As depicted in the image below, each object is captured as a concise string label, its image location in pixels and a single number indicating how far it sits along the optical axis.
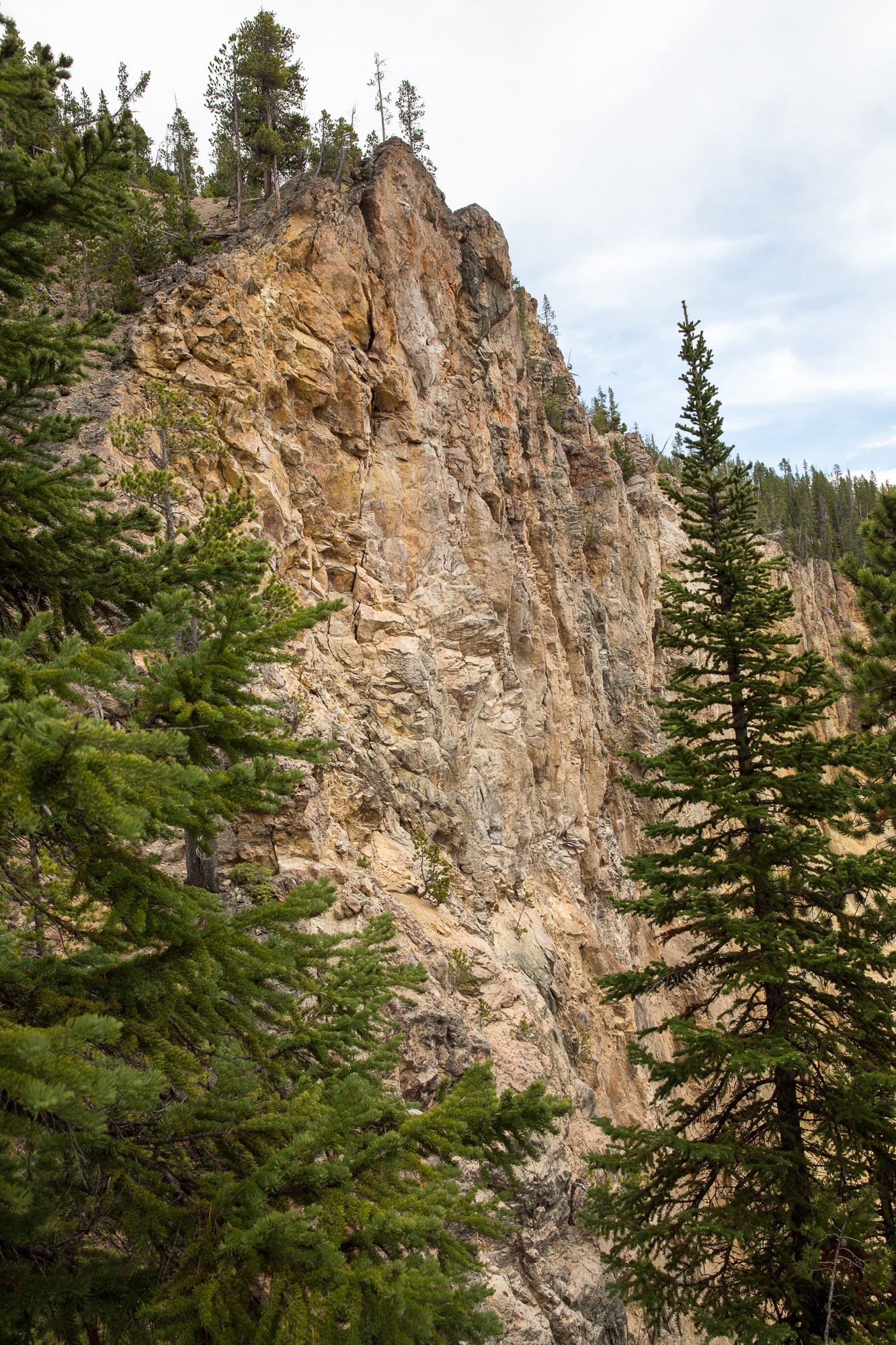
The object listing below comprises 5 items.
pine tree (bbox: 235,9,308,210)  26.72
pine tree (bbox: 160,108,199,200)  31.78
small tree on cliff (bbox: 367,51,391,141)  31.23
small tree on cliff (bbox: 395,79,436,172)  34.44
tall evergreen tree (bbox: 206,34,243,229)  27.69
